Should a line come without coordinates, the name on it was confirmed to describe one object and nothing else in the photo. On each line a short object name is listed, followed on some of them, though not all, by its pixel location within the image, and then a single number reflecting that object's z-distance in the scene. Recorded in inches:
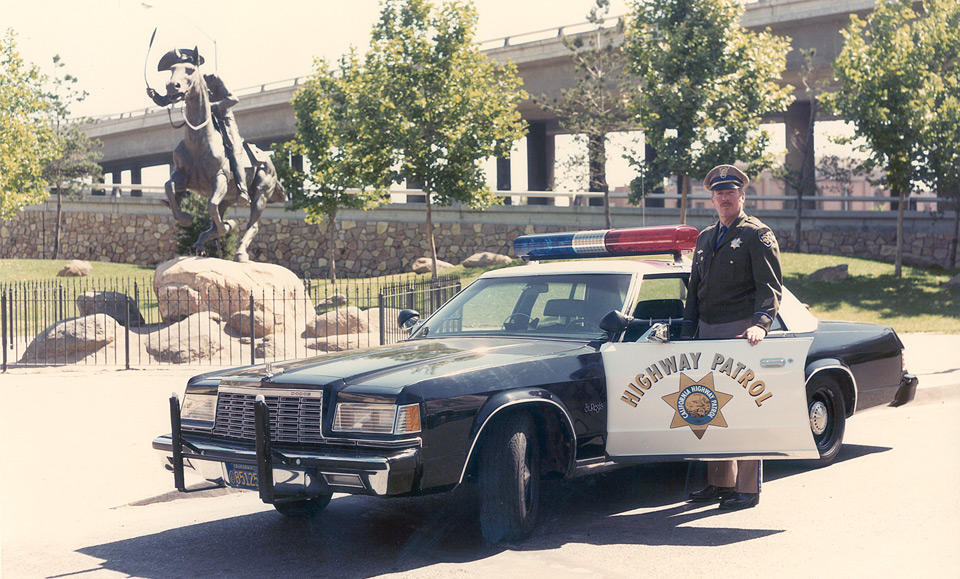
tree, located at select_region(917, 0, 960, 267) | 1036.5
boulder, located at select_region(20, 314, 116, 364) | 647.1
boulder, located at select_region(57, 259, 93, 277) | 1451.8
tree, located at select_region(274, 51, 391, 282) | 1318.9
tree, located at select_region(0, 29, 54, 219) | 1312.7
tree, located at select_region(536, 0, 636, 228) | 1307.8
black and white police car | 195.8
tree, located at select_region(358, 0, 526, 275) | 1114.7
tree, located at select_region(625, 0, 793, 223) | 1071.0
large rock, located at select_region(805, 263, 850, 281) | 1099.3
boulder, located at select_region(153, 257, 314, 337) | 709.3
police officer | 241.4
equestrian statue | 712.4
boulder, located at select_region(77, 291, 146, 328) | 790.5
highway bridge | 1266.0
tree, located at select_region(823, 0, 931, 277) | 1052.5
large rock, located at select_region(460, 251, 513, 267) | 1347.2
